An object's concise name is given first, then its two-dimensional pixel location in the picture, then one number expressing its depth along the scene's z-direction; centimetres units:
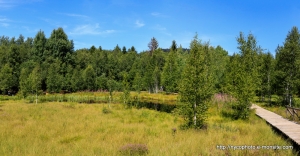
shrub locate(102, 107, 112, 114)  2440
